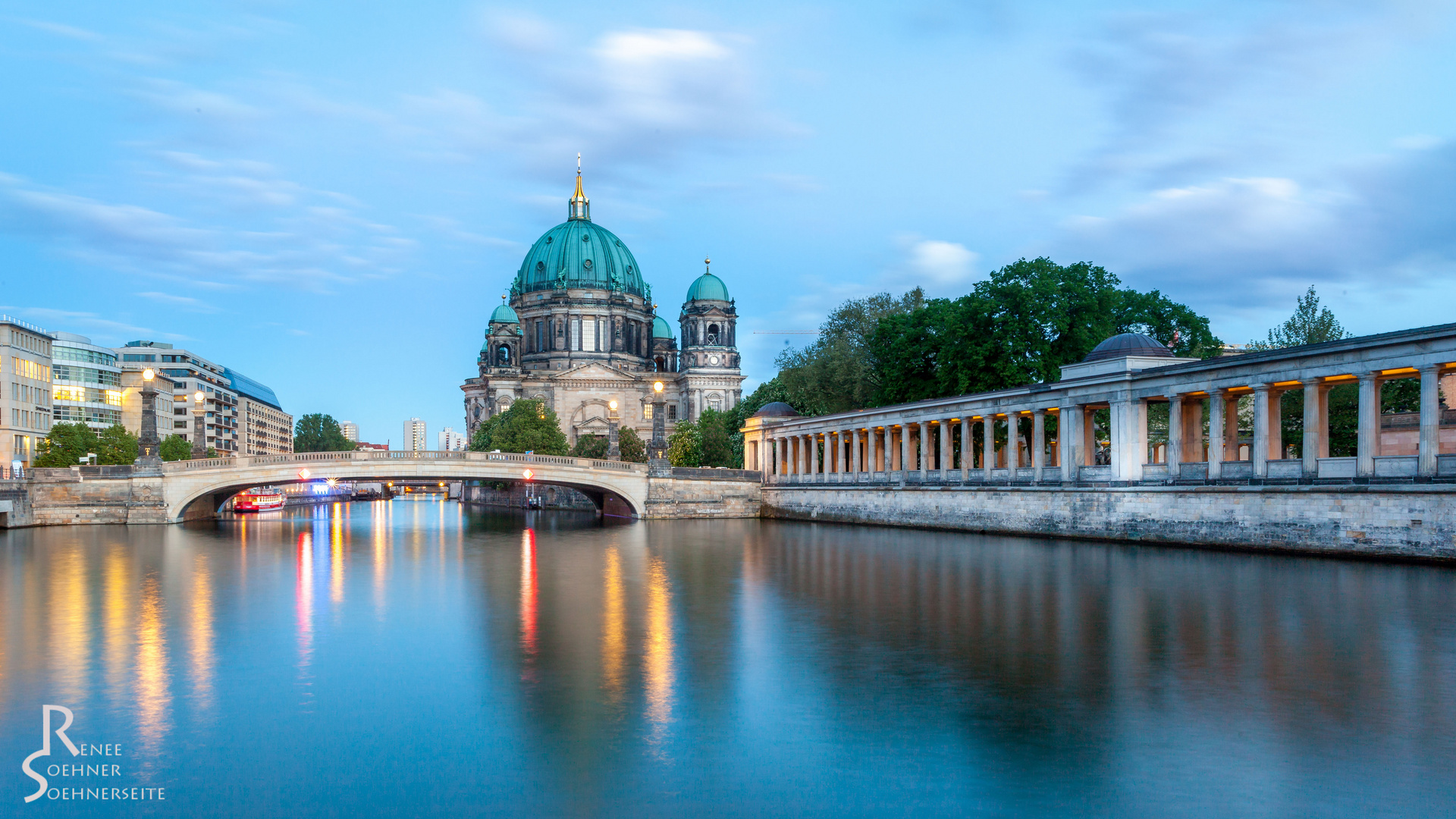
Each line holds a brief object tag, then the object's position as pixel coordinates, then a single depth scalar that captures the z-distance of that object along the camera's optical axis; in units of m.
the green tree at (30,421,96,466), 83.25
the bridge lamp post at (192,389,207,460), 71.44
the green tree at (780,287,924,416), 72.69
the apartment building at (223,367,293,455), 192.50
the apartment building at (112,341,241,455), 151.38
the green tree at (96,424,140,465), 91.03
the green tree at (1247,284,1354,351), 62.12
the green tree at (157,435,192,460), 123.56
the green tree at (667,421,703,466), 95.12
